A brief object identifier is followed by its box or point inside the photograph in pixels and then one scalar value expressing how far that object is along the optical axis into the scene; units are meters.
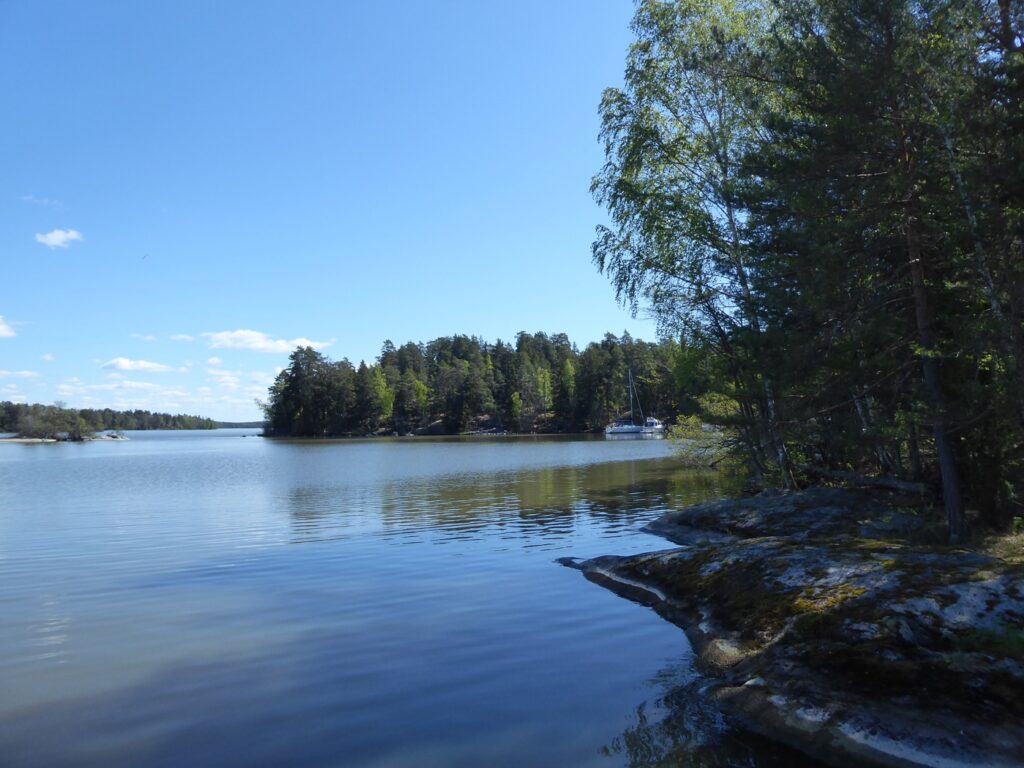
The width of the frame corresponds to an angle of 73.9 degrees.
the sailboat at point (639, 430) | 90.50
